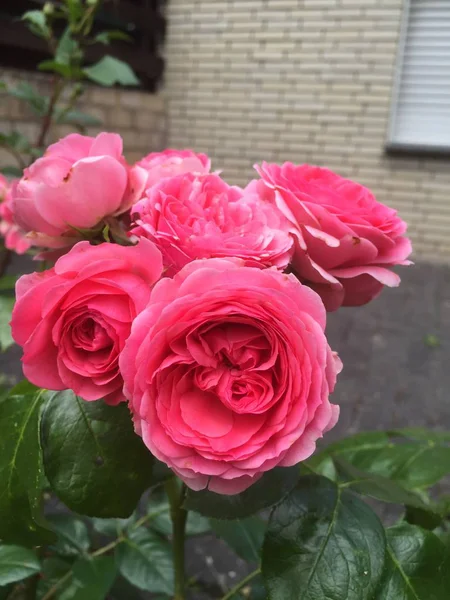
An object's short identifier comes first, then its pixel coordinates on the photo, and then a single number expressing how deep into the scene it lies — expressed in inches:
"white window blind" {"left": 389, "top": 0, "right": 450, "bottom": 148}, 144.7
